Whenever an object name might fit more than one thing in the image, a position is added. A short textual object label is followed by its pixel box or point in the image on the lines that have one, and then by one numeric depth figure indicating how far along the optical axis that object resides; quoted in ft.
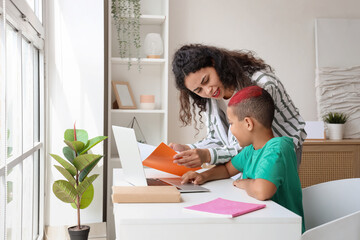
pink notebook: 3.88
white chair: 5.63
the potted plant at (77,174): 9.04
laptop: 4.86
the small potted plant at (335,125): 13.67
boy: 4.64
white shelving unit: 12.31
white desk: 3.75
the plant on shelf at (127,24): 12.11
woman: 6.21
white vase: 12.37
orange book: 5.34
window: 5.54
